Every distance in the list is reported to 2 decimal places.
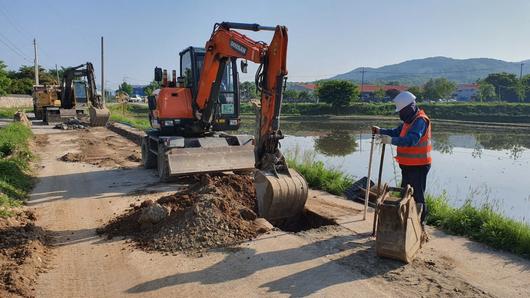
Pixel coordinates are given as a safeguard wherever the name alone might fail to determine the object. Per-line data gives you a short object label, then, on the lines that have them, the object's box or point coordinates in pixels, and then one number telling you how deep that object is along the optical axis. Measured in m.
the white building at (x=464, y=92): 108.21
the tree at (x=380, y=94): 71.56
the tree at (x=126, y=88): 92.12
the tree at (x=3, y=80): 36.79
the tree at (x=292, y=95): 73.81
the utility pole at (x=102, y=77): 33.56
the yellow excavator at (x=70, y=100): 23.55
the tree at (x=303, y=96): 75.62
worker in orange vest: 5.01
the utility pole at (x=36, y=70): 43.68
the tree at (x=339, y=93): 52.72
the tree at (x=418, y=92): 68.78
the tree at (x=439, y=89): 69.31
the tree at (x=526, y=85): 71.81
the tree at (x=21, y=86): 50.17
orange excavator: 6.14
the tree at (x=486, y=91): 71.19
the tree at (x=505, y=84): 79.31
